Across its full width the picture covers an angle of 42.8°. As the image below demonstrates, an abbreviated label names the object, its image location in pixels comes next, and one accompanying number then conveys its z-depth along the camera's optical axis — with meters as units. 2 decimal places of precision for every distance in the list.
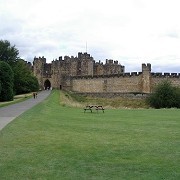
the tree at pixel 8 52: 38.28
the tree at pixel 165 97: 28.45
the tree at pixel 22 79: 39.18
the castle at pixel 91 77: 38.49
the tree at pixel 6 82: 28.27
